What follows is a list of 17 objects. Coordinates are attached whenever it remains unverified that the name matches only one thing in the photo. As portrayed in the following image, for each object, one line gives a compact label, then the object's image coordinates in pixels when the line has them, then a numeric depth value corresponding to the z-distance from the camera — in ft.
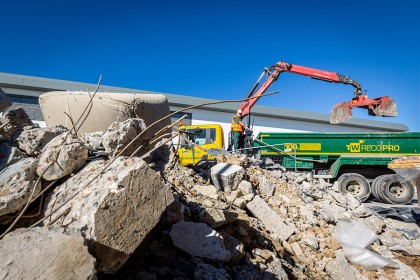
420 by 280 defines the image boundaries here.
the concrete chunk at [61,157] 6.15
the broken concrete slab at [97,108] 9.59
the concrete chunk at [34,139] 6.93
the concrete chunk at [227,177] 14.03
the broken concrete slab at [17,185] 5.35
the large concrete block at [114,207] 4.97
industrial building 41.78
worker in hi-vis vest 28.25
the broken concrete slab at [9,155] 6.25
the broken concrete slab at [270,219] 12.59
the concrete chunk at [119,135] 7.41
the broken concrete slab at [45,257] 3.98
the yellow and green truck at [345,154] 27.71
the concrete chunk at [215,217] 9.29
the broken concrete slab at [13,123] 7.19
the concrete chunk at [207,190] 12.63
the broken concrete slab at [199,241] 7.40
